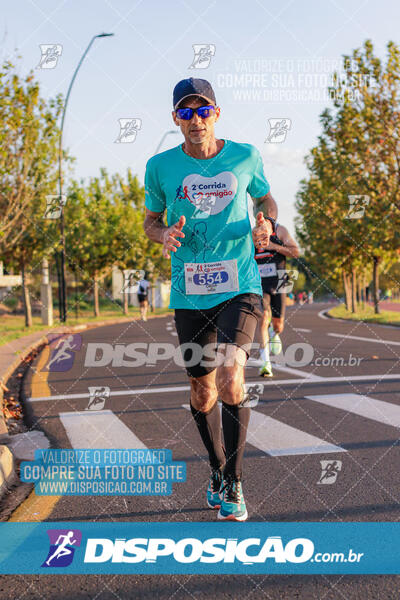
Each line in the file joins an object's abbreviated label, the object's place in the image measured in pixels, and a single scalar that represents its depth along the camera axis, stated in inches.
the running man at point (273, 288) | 313.0
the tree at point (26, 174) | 722.8
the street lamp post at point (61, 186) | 864.3
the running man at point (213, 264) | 144.1
